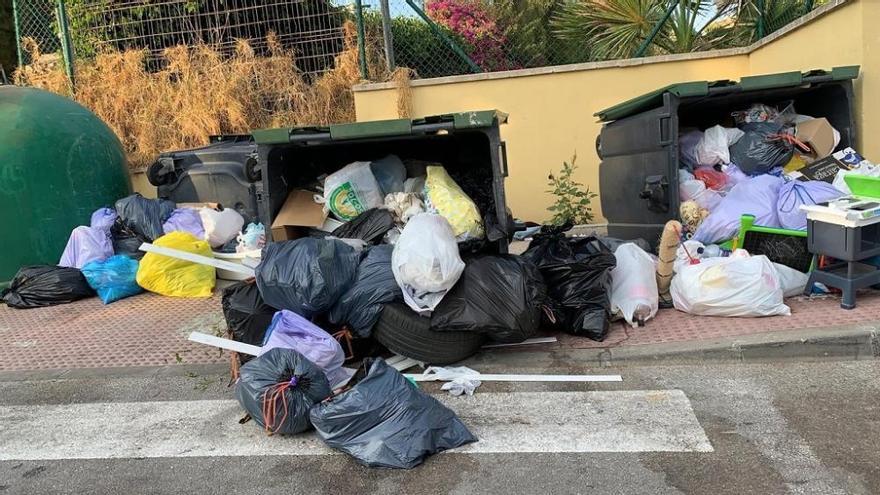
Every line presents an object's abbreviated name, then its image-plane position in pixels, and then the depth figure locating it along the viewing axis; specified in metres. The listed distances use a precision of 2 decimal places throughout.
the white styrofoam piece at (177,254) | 5.06
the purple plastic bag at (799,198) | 4.59
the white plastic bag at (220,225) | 6.10
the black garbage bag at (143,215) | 6.27
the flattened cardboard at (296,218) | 4.55
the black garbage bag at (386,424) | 2.81
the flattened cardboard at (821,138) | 5.12
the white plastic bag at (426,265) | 3.59
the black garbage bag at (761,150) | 5.20
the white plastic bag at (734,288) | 4.07
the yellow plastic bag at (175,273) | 5.75
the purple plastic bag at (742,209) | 4.72
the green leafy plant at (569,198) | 7.05
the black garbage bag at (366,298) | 3.76
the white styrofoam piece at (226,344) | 3.67
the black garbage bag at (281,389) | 3.04
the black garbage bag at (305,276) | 3.71
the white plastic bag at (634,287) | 4.22
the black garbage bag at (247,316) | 3.87
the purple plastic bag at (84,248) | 6.08
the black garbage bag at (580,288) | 4.06
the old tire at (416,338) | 3.71
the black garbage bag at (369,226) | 4.45
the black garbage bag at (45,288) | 5.79
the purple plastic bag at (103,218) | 6.36
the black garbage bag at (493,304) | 3.65
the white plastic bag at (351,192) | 4.62
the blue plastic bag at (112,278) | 5.79
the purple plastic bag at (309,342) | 3.56
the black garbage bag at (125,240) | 6.33
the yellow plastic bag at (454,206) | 4.21
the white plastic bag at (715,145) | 5.33
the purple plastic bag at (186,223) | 6.19
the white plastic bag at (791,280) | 4.36
